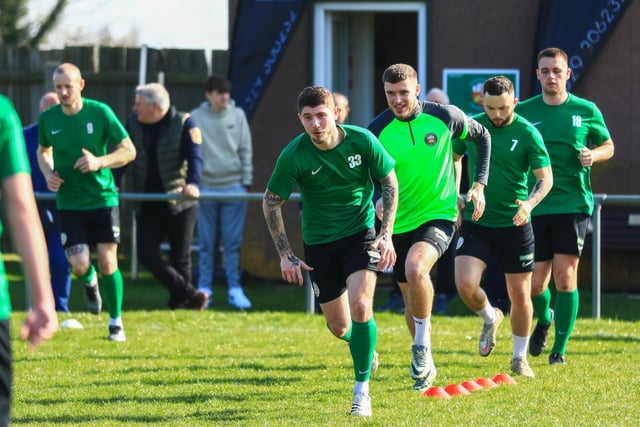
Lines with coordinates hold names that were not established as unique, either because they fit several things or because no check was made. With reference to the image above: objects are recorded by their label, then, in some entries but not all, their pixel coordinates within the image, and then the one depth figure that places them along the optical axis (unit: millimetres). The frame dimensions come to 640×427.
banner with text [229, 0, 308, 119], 29094
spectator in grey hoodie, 27156
